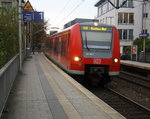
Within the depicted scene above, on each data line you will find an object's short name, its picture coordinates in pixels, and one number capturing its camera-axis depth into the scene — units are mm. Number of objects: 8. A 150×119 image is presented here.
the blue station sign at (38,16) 19822
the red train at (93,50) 12539
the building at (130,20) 53906
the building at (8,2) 41306
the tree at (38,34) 67312
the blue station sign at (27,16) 15062
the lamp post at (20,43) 14839
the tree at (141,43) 39578
